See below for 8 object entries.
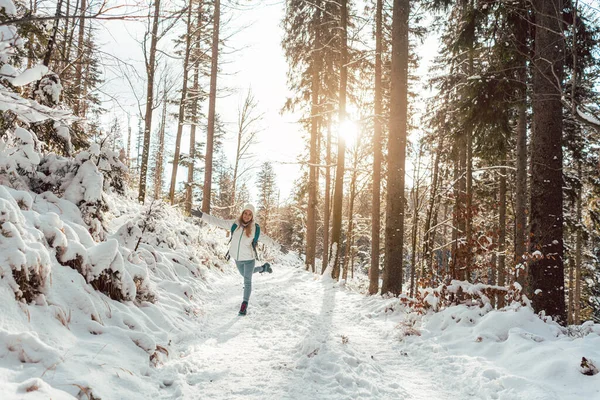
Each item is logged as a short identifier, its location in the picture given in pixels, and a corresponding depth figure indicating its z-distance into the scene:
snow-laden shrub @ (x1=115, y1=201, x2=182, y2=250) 5.41
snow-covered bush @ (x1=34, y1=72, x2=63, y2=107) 4.68
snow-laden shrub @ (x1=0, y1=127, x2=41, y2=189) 3.63
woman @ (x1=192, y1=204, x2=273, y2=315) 5.77
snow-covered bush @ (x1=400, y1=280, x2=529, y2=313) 4.61
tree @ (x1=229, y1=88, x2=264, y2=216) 19.91
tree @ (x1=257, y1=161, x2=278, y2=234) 44.31
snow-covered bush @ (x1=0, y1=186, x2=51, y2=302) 2.47
